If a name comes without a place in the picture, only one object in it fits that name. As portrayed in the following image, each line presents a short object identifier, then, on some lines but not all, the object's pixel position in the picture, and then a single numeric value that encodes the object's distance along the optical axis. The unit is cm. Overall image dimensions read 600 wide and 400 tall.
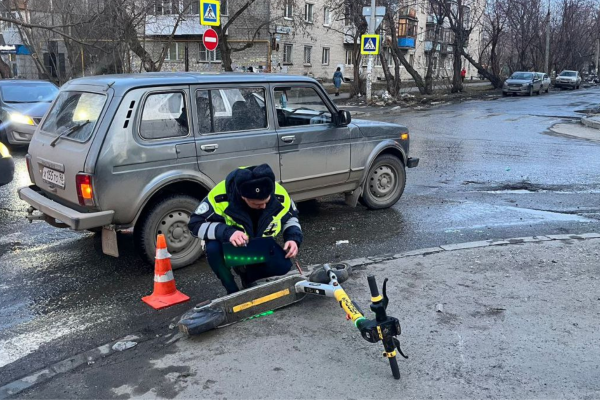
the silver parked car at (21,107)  1249
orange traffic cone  460
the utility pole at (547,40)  4979
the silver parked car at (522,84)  3700
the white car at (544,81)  4012
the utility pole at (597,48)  7338
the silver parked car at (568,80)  4719
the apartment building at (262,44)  3569
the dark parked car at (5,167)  757
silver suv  496
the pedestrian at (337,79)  3356
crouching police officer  390
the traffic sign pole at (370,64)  2413
